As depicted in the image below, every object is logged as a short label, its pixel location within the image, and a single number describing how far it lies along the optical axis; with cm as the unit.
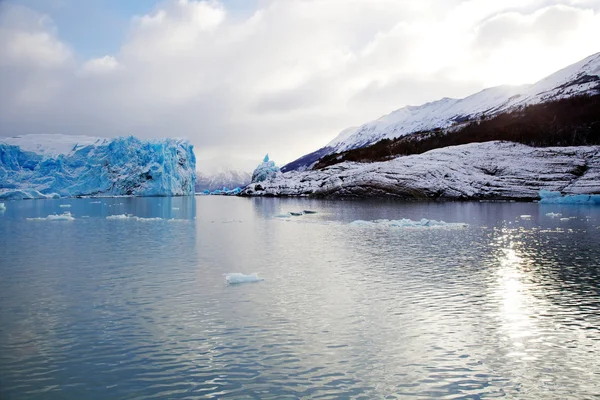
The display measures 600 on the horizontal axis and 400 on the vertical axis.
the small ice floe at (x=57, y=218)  4144
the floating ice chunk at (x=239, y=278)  1664
